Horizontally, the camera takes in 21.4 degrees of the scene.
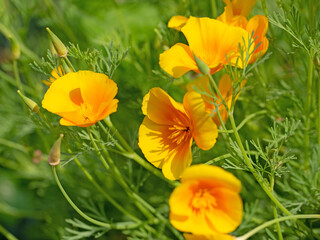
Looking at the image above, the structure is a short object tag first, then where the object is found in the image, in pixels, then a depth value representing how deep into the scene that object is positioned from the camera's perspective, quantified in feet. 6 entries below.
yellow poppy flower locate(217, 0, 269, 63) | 1.97
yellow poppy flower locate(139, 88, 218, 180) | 1.87
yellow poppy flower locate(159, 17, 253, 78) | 1.92
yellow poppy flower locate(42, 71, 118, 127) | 1.91
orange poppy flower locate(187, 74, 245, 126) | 2.03
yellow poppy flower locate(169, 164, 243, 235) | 1.73
